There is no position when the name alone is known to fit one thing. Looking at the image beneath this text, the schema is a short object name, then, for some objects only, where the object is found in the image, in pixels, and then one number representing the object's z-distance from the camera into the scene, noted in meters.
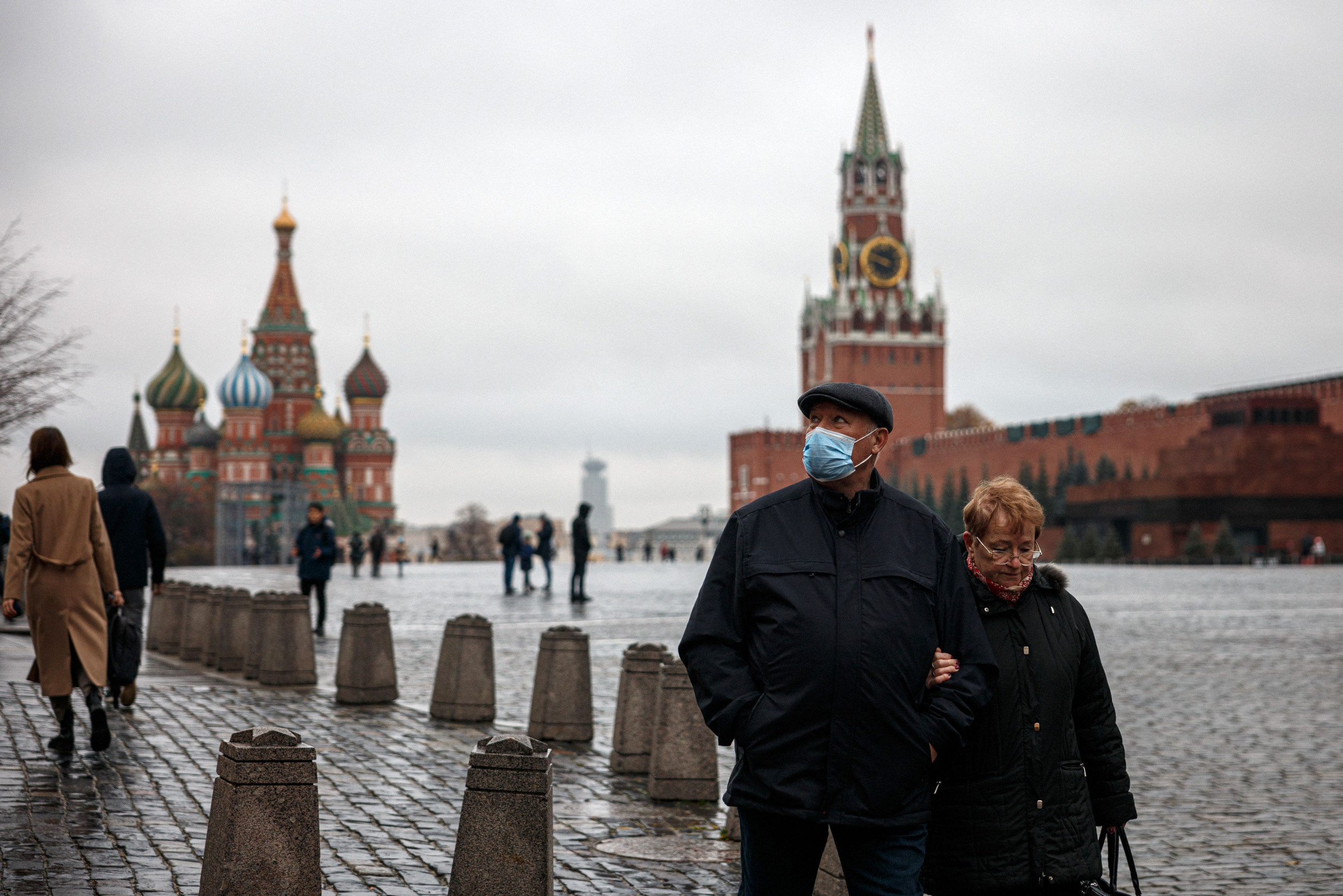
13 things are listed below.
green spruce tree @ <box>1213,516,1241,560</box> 53.22
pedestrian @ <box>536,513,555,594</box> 30.50
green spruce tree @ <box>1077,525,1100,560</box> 57.50
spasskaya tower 116.06
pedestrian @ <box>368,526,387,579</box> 39.88
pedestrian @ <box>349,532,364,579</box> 42.22
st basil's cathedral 90.06
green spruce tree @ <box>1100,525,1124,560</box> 56.44
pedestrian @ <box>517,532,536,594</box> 28.98
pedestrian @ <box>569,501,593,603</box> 23.61
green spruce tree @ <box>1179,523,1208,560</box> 54.16
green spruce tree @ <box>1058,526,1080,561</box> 58.75
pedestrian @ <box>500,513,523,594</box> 28.03
